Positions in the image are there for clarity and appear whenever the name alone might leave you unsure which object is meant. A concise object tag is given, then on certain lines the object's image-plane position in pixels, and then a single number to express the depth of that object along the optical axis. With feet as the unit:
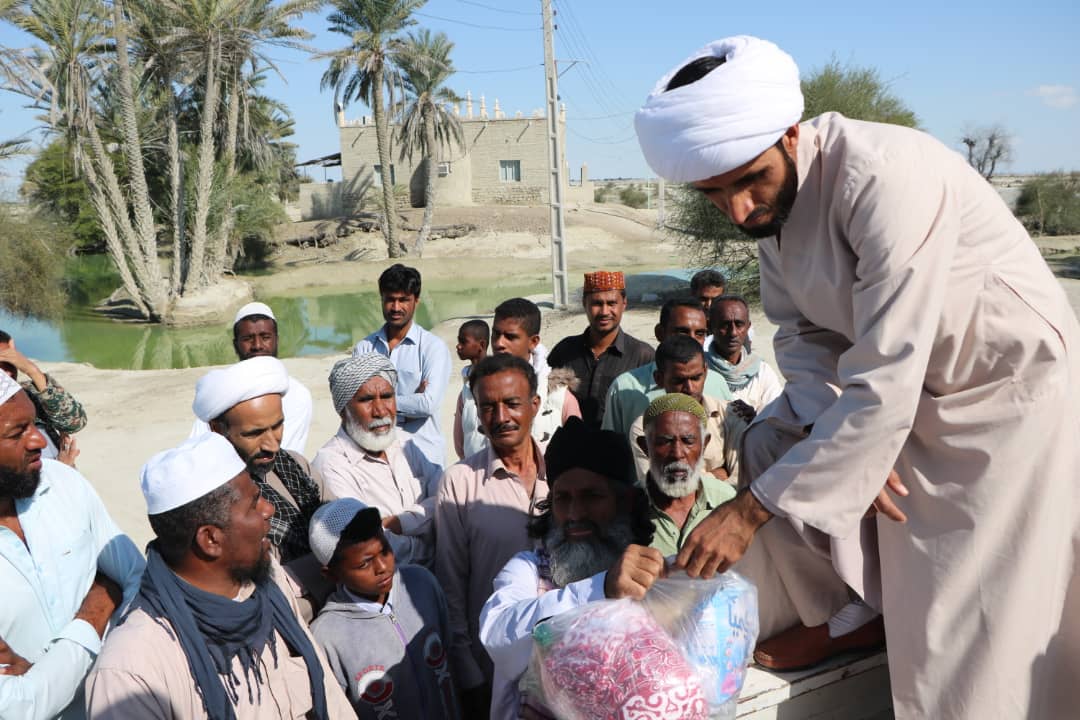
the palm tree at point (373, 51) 113.70
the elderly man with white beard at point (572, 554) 6.14
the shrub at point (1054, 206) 119.44
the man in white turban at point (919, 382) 5.55
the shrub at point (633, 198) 205.87
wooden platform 6.77
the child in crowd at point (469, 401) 14.92
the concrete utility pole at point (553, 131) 61.72
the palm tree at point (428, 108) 129.70
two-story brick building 157.58
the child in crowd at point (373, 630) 9.05
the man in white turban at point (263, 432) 10.39
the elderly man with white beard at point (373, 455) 12.23
